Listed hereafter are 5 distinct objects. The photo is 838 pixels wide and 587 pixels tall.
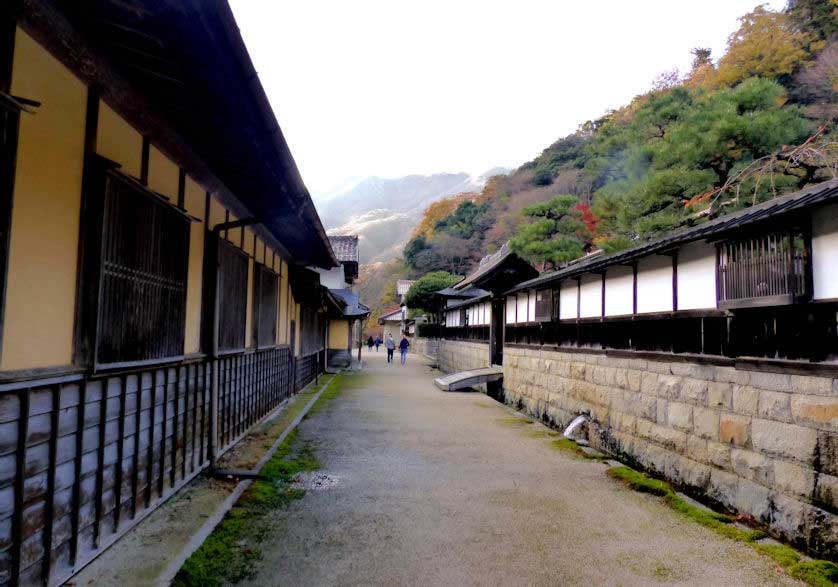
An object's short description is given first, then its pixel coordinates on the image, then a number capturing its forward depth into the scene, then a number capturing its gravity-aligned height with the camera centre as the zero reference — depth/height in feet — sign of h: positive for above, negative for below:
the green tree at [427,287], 124.47 +9.89
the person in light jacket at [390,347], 110.42 -4.64
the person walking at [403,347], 110.32 -4.64
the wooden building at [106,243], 9.21 +1.85
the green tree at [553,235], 80.18 +16.00
